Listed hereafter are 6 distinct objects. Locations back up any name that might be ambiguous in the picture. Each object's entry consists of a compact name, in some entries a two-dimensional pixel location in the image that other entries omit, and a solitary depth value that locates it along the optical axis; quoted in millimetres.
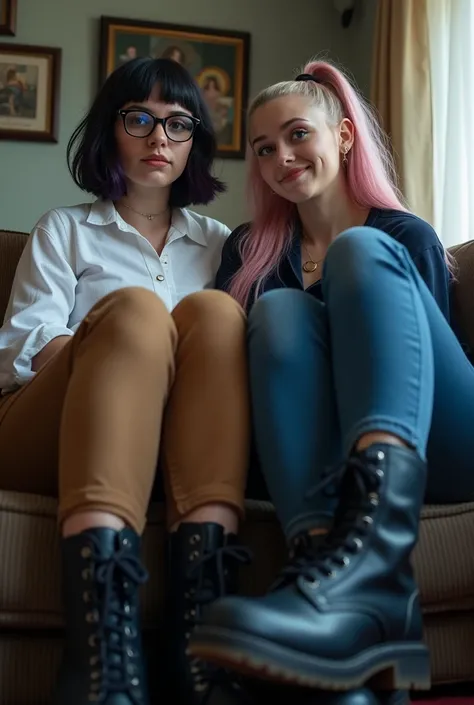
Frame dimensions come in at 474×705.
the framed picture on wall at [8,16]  2555
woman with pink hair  715
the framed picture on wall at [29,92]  2568
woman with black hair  806
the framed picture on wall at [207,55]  2645
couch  901
